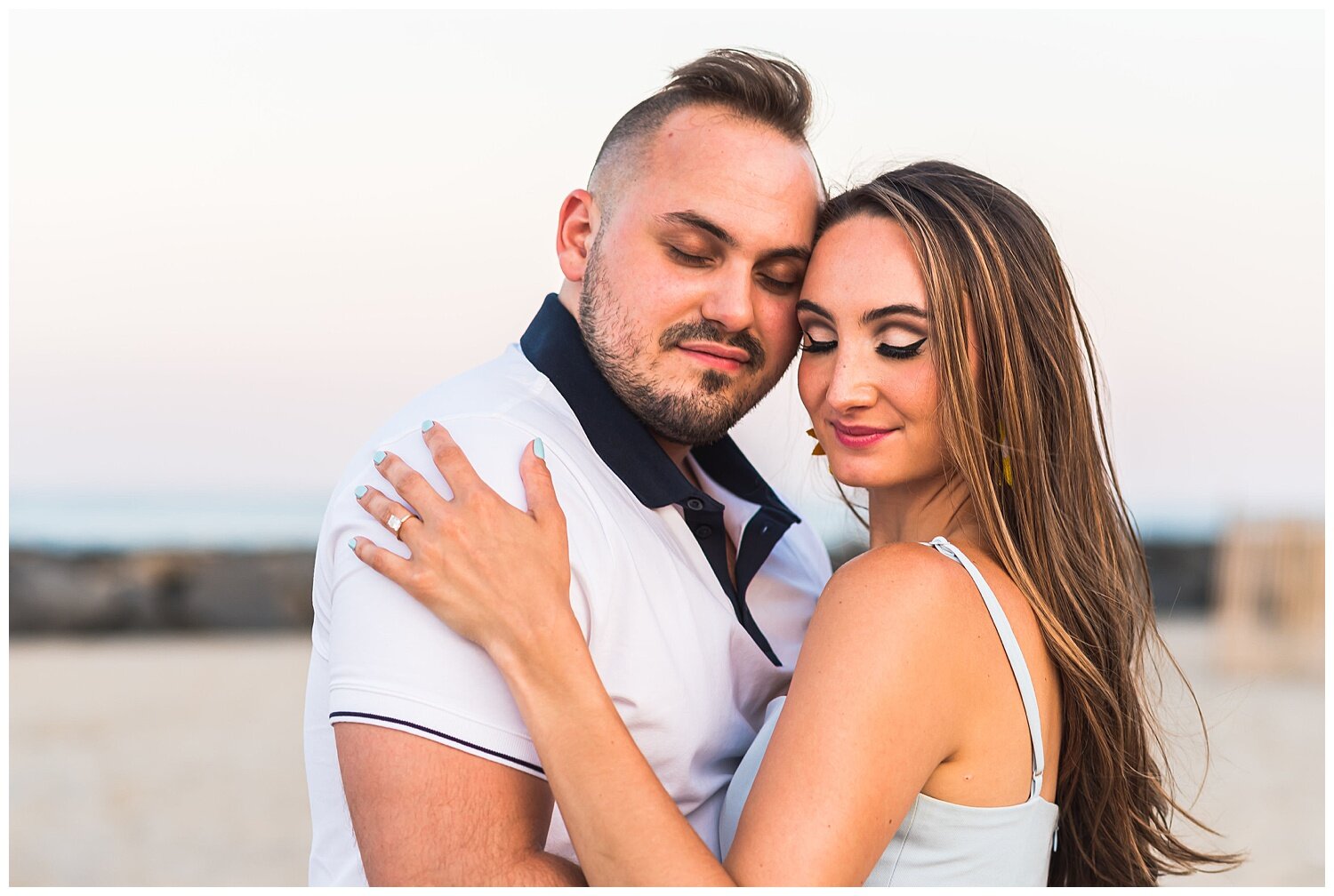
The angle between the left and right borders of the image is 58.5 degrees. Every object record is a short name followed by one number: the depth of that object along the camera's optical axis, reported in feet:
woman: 6.89
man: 6.93
